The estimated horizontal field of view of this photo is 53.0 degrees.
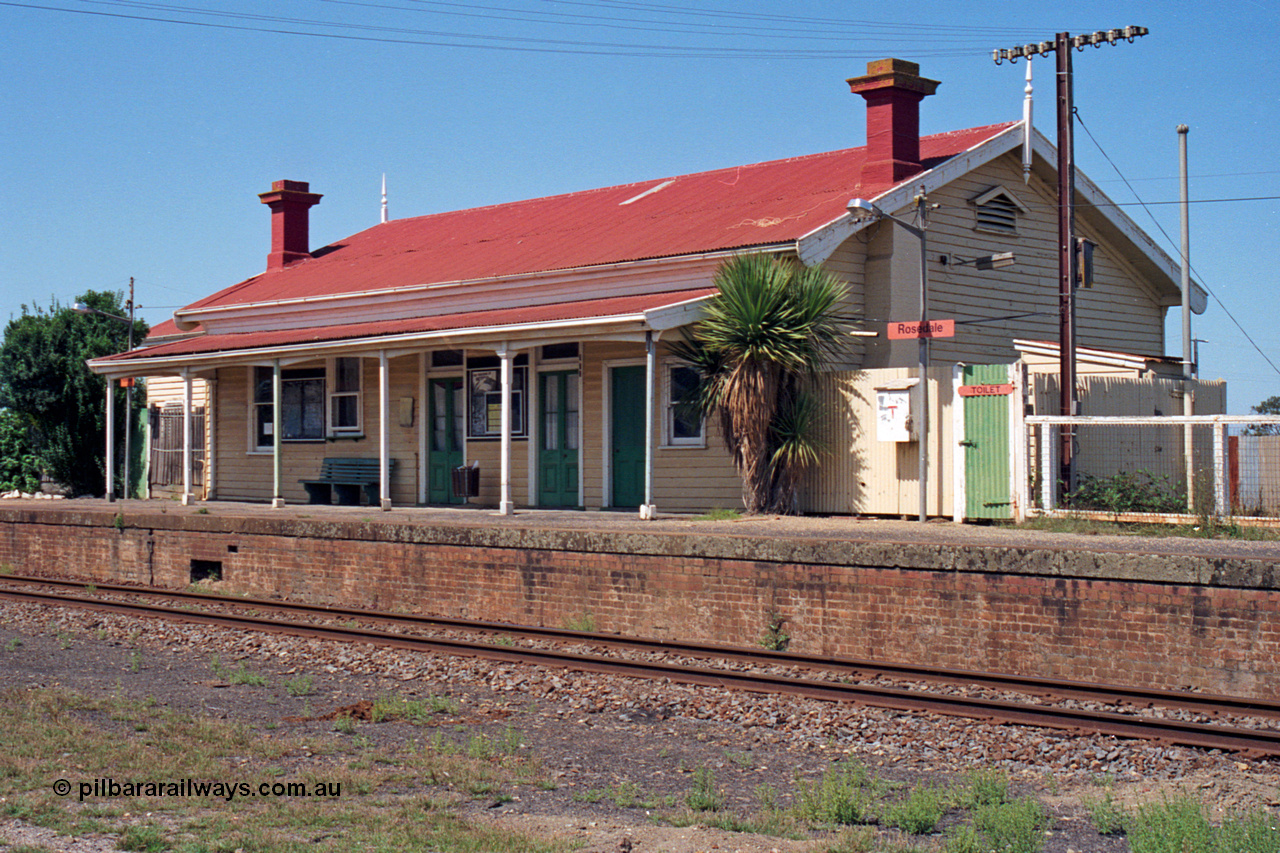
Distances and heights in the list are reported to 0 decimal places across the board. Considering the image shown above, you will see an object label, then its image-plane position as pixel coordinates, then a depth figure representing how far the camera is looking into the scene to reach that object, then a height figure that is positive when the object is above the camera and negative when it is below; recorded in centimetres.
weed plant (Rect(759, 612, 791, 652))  1071 -142
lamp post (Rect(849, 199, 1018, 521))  1455 +244
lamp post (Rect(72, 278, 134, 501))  2252 +107
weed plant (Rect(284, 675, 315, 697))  909 -156
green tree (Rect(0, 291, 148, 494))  2708 +152
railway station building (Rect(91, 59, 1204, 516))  1677 +212
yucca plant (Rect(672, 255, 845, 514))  1497 +125
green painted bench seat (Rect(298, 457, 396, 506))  2009 -20
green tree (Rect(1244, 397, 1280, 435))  1227 +36
